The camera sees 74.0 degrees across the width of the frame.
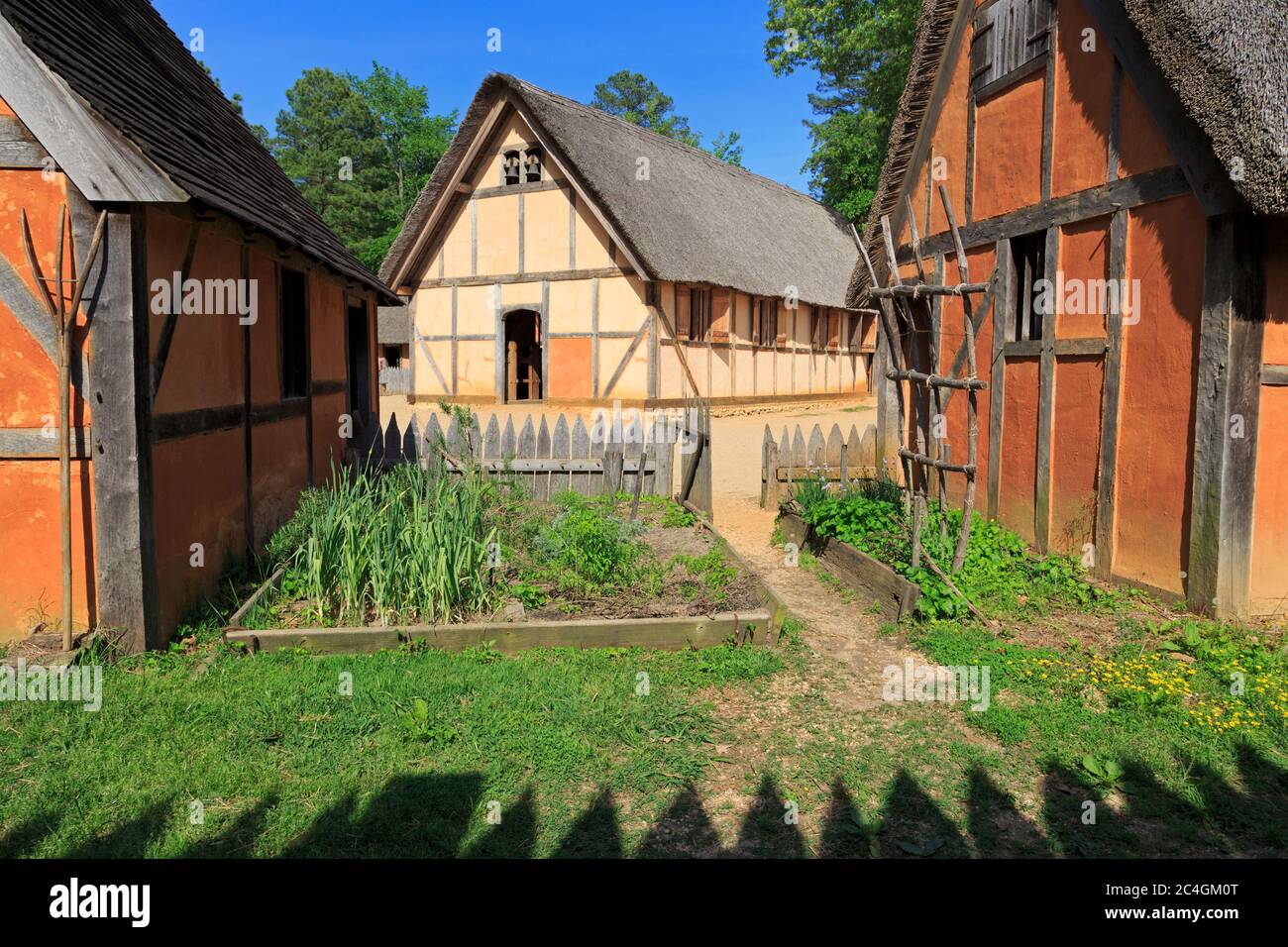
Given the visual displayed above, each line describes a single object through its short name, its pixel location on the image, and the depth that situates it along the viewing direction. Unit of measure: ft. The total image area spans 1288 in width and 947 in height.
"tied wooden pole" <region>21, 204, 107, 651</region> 15.64
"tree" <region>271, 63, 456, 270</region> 148.56
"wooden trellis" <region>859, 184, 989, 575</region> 20.20
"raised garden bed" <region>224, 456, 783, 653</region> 17.47
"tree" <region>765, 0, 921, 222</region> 78.23
